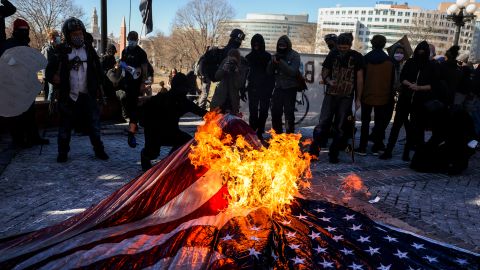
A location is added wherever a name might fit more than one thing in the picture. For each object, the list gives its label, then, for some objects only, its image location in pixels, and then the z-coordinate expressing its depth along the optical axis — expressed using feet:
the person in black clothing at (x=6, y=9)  20.70
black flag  38.81
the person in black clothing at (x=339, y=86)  21.25
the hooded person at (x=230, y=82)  24.12
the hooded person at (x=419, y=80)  21.99
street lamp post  41.98
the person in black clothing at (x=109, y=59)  30.96
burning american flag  8.75
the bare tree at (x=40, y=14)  92.58
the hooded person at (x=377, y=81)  23.36
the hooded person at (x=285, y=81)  24.39
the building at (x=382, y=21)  431.64
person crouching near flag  17.85
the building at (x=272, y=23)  519.40
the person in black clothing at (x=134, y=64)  27.99
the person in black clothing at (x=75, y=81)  19.18
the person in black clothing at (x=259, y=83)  25.73
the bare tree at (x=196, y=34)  138.51
